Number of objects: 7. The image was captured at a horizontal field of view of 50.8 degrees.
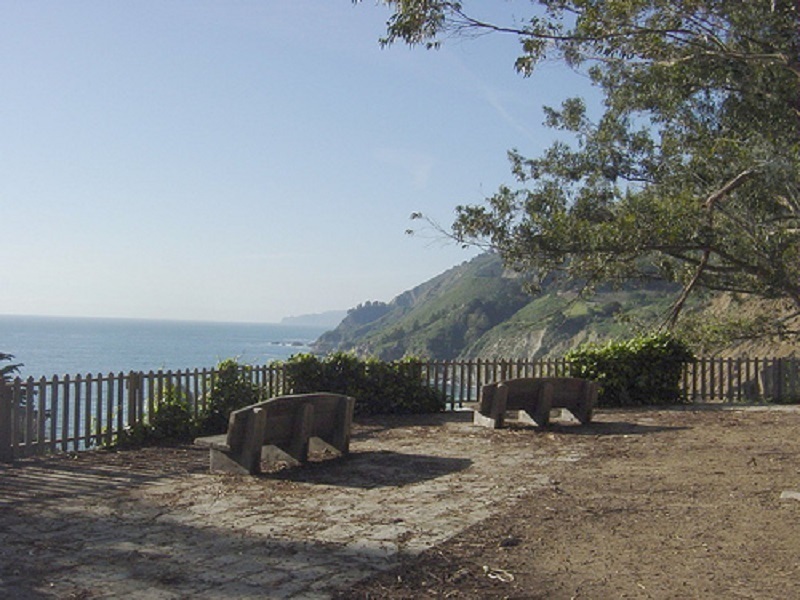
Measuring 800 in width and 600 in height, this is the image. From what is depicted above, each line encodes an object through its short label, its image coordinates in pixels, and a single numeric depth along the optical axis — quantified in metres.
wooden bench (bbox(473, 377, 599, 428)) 12.62
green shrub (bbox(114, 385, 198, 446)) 11.47
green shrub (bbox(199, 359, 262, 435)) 12.49
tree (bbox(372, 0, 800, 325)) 12.80
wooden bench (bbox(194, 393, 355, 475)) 8.89
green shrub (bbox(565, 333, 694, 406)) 16.86
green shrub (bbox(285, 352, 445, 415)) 14.72
